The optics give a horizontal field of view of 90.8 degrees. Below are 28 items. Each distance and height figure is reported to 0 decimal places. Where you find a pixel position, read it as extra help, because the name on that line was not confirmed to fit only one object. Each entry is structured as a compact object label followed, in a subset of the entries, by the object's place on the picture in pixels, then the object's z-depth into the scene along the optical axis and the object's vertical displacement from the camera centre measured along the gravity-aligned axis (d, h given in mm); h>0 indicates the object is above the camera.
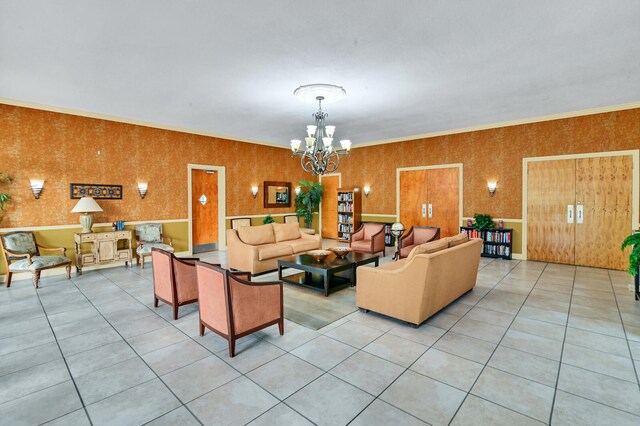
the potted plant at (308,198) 10117 +225
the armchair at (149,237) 6535 -660
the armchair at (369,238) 7004 -789
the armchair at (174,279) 3646 -873
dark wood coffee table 4465 -915
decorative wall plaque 6056 +316
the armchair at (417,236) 6586 -686
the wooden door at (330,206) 10320 -39
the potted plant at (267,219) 9180 -401
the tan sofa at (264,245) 5590 -769
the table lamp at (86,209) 5680 -44
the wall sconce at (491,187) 7195 +378
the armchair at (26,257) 4996 -819
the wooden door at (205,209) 8945 -96
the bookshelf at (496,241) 6895 -830
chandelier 4523 +1179
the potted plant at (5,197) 5248 +172
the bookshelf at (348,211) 9625 -197
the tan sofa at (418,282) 3279 -875
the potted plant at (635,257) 3853 -663
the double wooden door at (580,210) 5891 -141
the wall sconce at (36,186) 5543 +372
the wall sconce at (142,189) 6836 +377
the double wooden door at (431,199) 7906 +146
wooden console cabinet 5793 -802
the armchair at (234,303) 2807 -926
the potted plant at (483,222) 7062 -414
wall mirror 9453 +347
